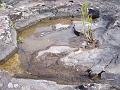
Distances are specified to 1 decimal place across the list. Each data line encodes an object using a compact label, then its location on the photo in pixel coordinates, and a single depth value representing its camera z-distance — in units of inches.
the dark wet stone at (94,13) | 279.6
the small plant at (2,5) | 292.8
